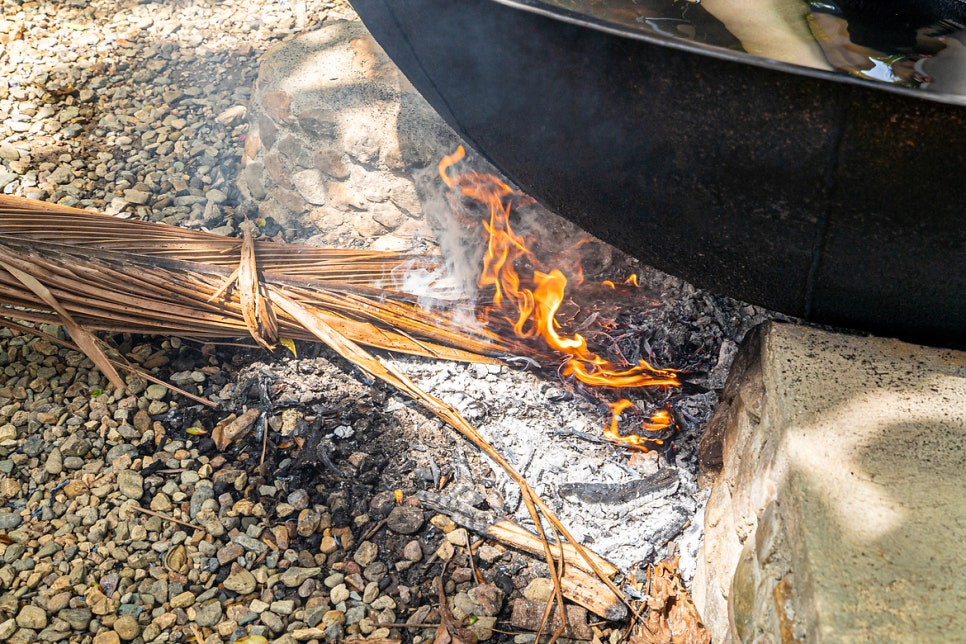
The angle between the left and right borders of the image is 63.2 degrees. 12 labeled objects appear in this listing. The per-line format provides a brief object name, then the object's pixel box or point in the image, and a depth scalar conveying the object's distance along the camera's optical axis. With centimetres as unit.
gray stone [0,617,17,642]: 191
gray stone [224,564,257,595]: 204
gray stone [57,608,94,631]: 195
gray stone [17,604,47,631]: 194
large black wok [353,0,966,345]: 147
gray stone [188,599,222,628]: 198
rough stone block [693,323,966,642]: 131
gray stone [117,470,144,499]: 222
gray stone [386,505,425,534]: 216
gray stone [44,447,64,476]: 228
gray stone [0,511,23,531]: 215
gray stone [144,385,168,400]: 246
